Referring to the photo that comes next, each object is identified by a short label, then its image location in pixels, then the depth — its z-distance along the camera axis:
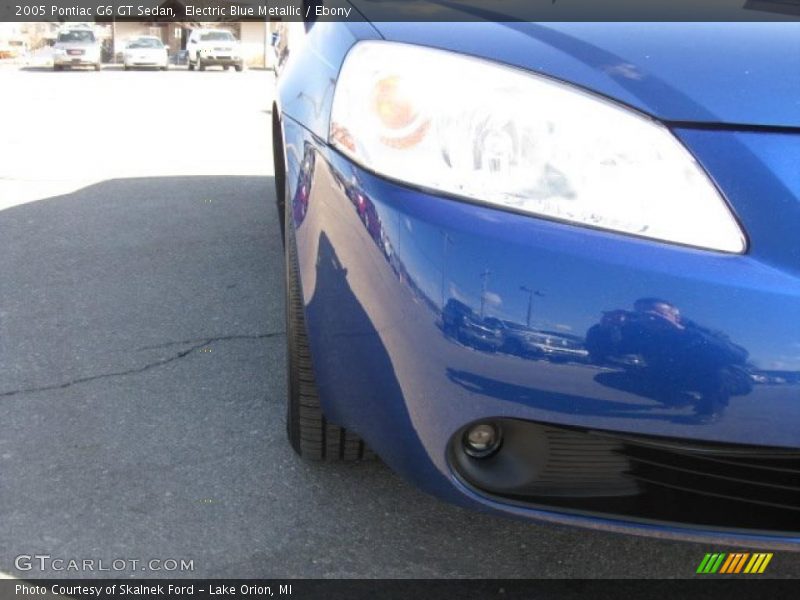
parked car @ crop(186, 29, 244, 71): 30.64
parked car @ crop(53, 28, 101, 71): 29.58
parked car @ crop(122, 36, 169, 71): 30.75
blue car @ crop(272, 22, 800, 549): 1.32
